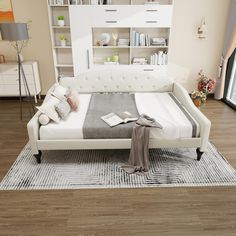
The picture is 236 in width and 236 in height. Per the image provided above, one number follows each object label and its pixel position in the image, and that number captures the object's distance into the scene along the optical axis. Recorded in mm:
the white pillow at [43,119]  3006
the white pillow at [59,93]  3433
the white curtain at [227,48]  4613
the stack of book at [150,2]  4500
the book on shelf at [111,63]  4988
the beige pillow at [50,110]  3049
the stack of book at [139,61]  5004
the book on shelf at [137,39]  4796
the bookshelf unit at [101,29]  4520
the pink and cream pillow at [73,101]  3447
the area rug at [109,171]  2738
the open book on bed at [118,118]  3055
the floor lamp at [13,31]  3748
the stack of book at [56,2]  4570
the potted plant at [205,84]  4984
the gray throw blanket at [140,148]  2912
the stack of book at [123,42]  4910
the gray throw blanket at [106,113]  2967
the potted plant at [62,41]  4934
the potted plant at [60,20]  4773
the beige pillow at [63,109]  3131
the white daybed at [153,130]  2957
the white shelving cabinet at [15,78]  4895
